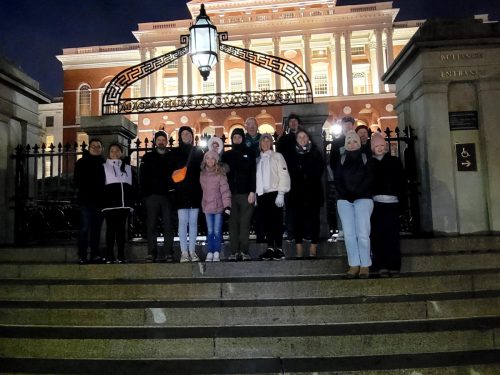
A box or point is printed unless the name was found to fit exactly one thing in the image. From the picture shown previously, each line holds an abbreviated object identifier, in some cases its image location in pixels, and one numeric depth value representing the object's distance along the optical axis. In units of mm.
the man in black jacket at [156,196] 6512
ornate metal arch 8711
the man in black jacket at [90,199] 6355
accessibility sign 7152
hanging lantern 8125
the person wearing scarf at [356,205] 5438
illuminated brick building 51438
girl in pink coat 6344
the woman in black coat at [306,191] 6301
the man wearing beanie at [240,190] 6348
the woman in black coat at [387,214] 5512
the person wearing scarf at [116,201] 6379
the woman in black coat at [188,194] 6379
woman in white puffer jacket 6215
